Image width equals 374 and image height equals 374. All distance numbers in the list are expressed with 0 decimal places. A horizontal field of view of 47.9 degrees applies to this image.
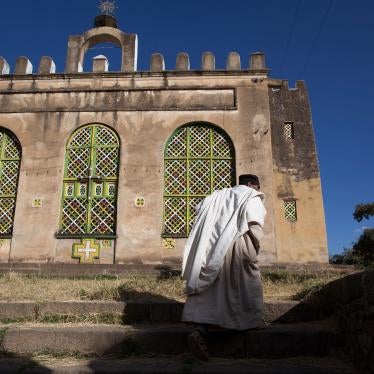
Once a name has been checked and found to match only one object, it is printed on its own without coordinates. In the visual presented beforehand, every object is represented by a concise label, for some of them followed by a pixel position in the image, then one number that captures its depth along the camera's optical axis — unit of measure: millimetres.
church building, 10539
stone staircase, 3320
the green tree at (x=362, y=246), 21000
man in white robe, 3721
